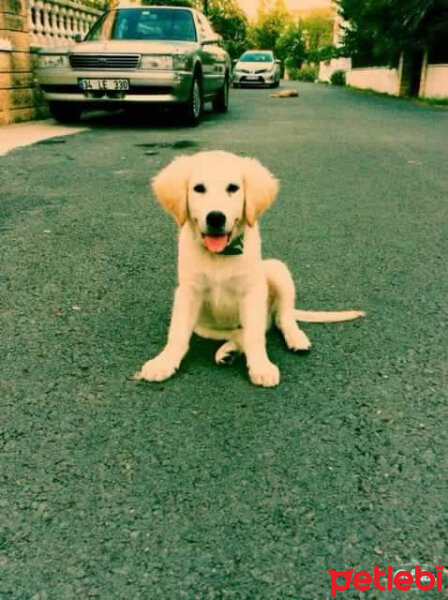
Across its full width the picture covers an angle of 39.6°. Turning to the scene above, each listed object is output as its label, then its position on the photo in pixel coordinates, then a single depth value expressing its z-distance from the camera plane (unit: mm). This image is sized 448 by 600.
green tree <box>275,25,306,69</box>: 75250
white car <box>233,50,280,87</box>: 29547
